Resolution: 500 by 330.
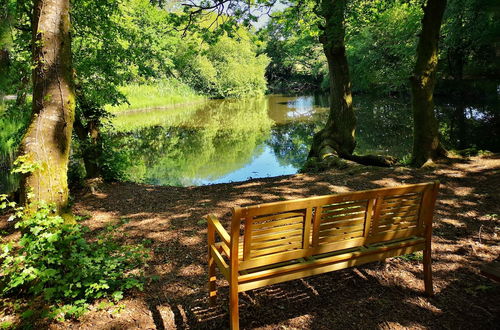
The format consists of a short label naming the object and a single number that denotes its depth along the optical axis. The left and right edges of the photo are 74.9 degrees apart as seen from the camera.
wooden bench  2.51
